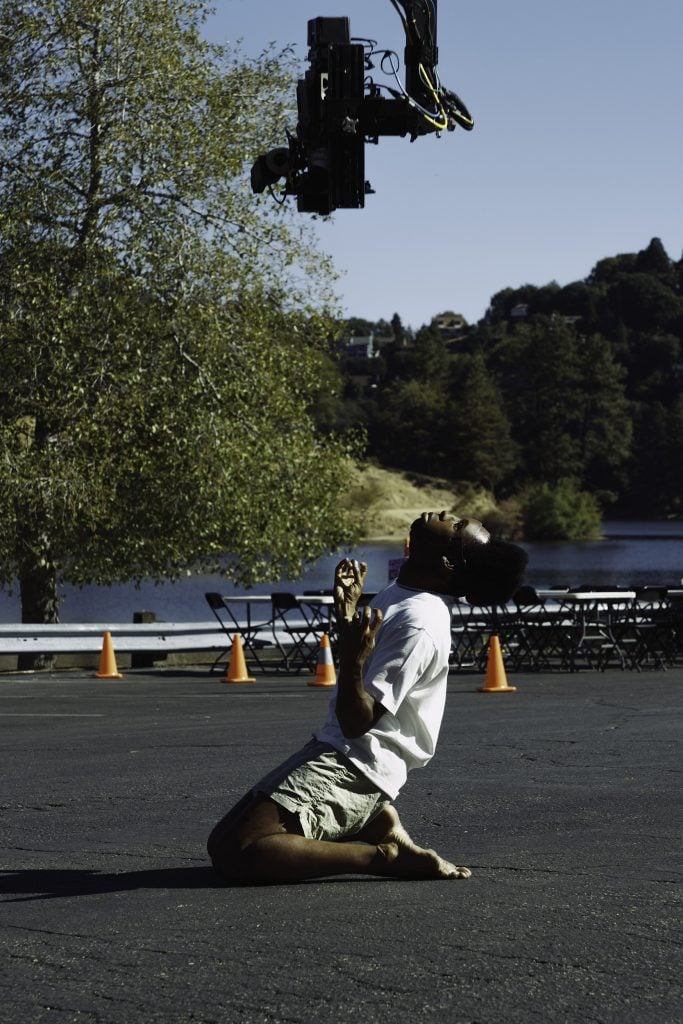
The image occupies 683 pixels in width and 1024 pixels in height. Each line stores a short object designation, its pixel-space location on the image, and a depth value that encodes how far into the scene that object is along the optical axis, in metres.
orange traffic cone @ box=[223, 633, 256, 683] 21.03
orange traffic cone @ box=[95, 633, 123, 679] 22.11
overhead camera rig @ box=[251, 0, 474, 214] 12.84
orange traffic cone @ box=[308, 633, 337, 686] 20.52
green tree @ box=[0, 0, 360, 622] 24.42
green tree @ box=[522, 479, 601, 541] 122.00
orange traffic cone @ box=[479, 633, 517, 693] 19.11
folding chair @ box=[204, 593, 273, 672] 23.27
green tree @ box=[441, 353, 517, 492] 138.38
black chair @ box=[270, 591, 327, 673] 22.67
